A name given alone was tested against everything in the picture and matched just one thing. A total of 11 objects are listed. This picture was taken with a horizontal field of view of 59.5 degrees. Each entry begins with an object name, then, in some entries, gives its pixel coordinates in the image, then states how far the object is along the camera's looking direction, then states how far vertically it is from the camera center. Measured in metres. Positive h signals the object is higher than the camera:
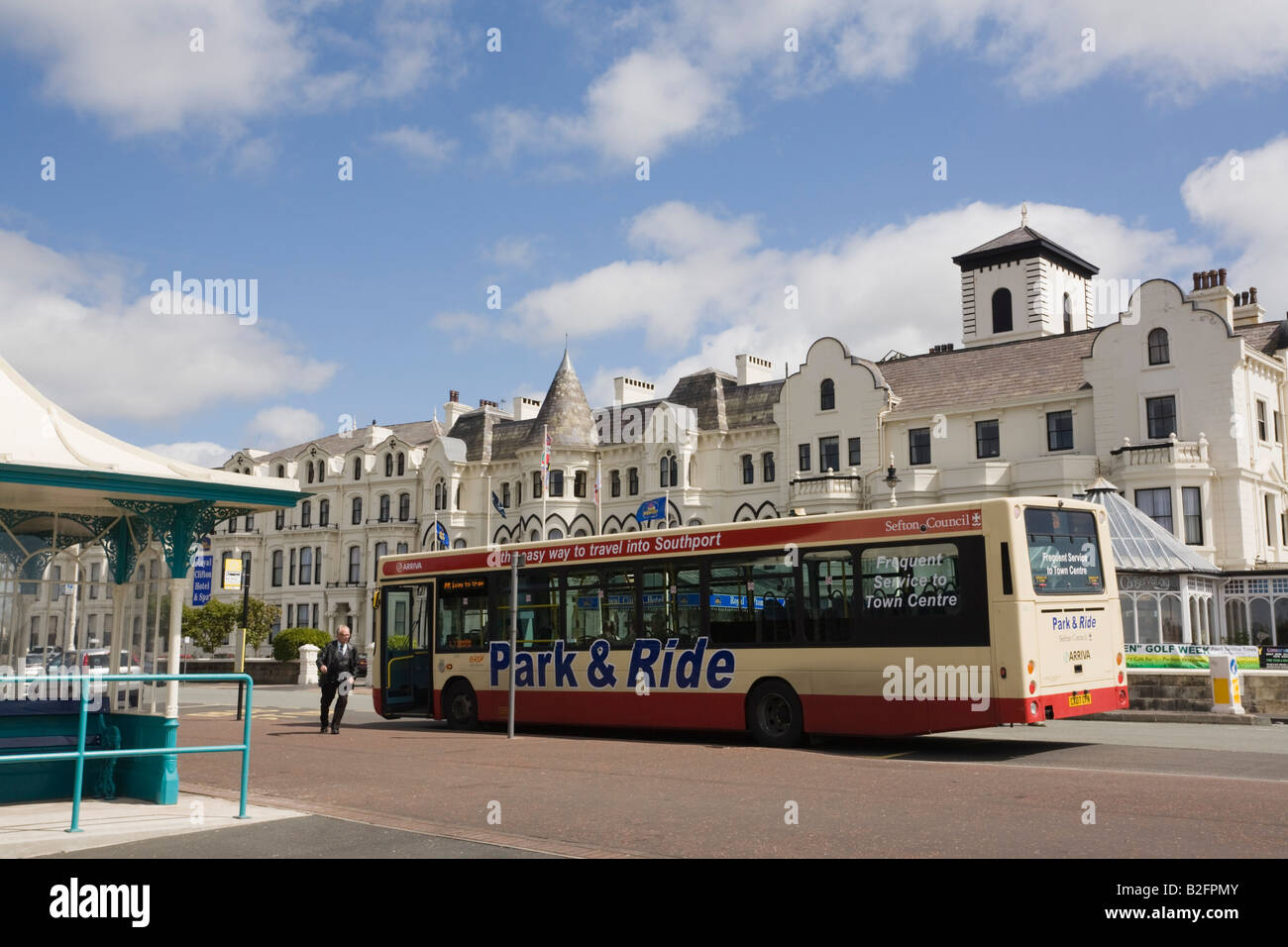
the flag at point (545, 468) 50.18 +6.75
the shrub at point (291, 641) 48.22 -0.79
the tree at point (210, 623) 57.78 +0.06
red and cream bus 14.01 -0.14
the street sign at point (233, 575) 32.91 +1.46
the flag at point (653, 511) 30.88 +2.92
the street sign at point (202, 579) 32.41 +1.41
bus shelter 10.13 +0.62
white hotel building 37.12 +7.22
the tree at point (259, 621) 56.69 +0.13
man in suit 18.78 -0.70
